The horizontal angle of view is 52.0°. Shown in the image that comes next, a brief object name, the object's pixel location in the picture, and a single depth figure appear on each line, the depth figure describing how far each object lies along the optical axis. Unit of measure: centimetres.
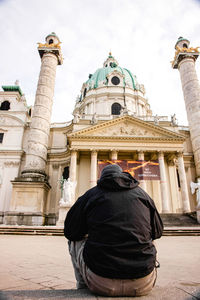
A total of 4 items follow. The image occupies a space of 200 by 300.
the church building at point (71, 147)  1936
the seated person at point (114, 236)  167
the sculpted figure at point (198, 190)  1861
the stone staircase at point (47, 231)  1215
